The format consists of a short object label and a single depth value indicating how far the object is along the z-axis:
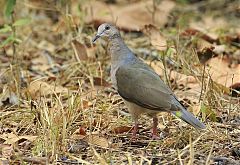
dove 8.46
